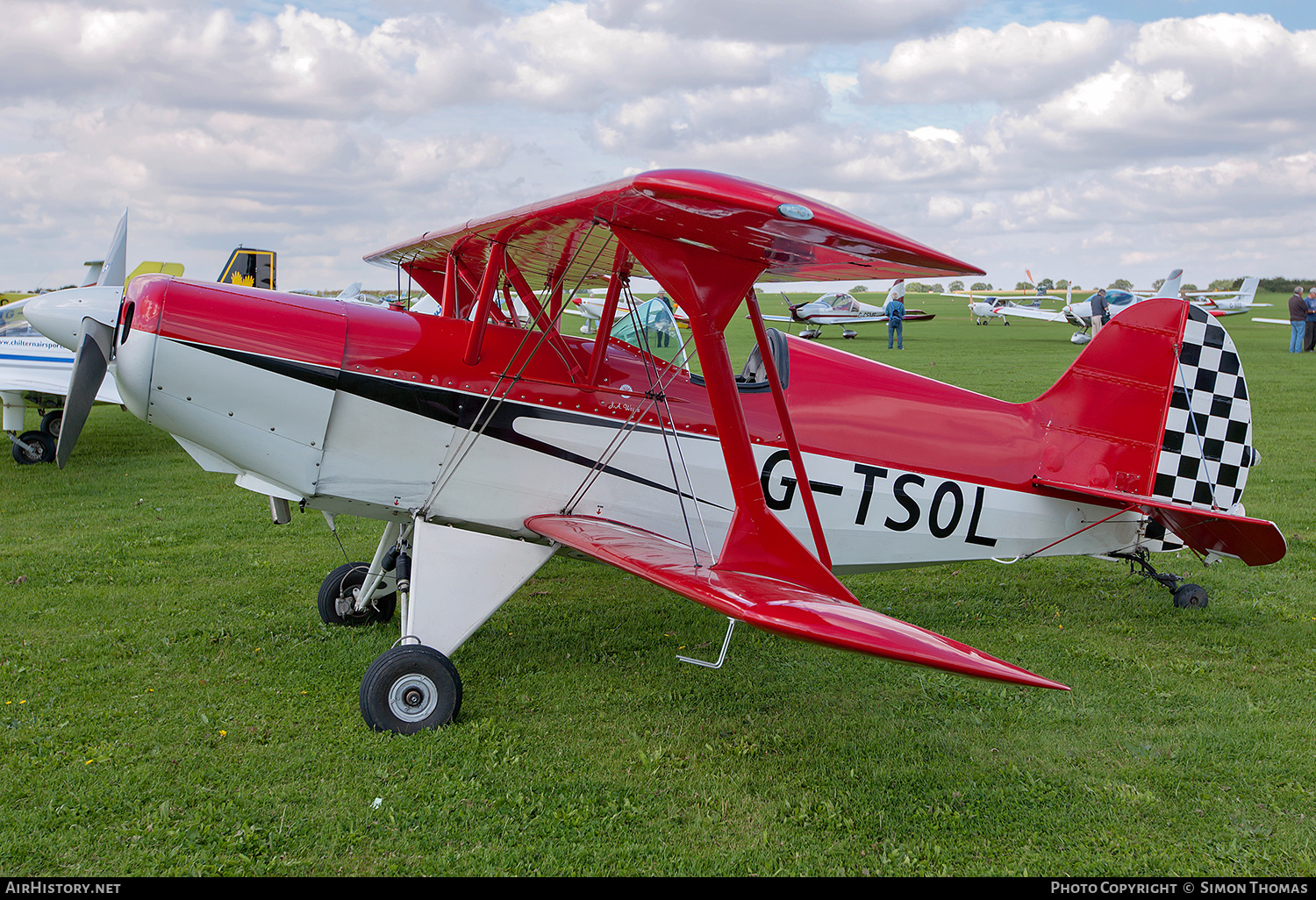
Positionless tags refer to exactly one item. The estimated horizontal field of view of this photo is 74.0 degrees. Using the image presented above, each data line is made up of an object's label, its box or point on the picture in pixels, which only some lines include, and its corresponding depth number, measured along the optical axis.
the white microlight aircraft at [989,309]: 39.88
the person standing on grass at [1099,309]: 27.27
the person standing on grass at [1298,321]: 24.39
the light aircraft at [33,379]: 10.91
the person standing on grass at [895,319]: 26.36
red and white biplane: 3.70
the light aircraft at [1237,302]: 40.19
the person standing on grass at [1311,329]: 23.86
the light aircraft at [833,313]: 33.84
